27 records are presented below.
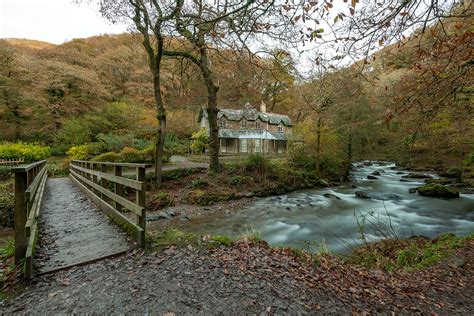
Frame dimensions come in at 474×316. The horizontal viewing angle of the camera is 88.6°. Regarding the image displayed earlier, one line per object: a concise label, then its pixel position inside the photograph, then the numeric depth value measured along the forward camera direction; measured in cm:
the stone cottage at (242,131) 2998
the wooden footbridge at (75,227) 307
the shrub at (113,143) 1830
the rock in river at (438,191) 1265
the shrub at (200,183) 1251
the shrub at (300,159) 1720
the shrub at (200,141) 2553
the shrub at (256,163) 1480
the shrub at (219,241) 403
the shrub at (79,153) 1716
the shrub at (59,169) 1695
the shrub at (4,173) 1398
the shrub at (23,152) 1684
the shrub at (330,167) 1789
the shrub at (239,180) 1344
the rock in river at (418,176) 1903
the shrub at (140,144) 1904
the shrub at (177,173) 1311
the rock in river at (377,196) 1341
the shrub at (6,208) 842
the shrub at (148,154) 1611
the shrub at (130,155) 1540
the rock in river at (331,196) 1326
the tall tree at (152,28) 978
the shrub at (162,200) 1048
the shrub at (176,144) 2353
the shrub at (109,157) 1491
